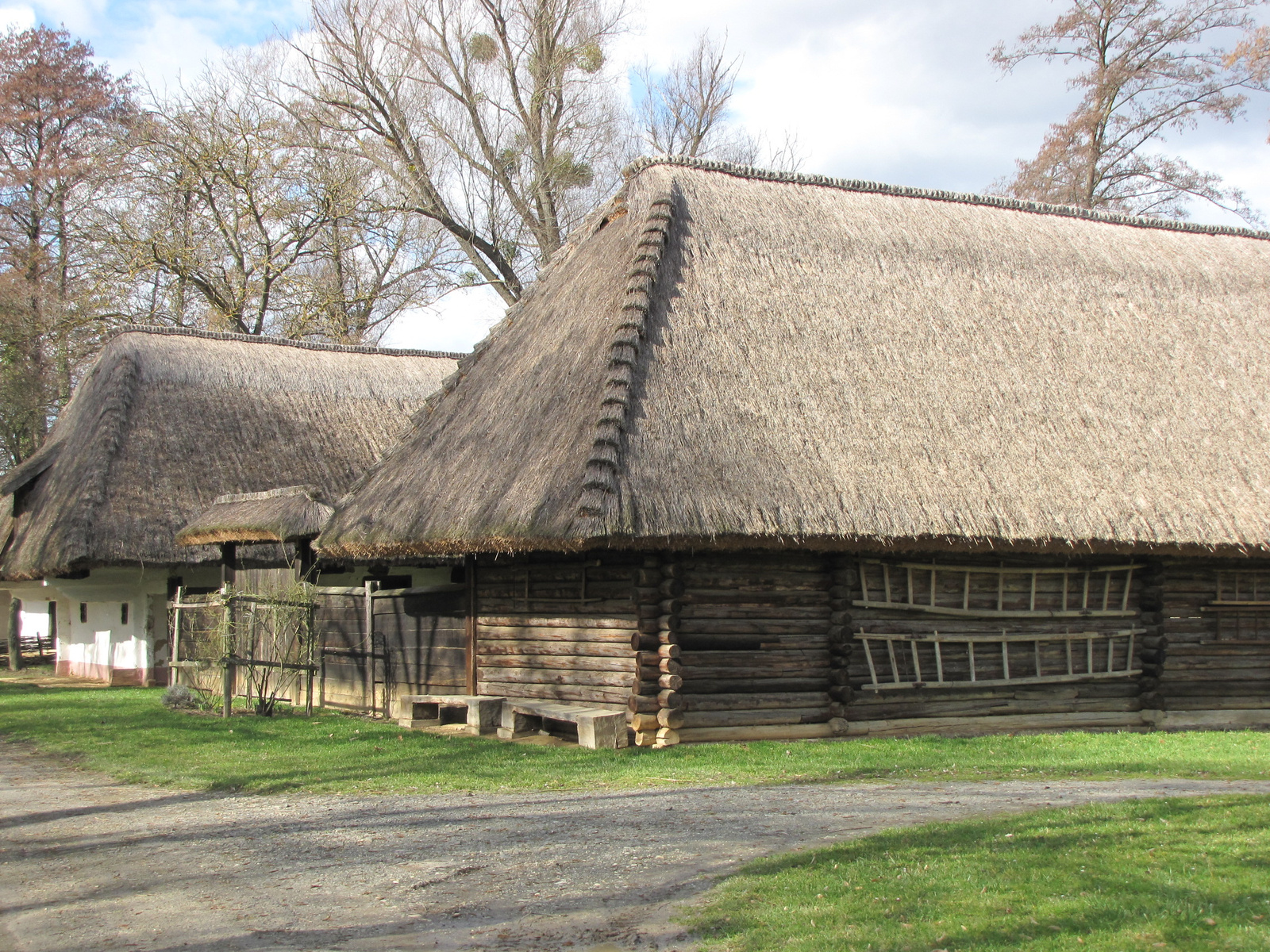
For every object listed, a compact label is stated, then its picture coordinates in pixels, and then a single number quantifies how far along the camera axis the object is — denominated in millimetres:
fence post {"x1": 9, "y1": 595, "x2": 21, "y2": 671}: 25812
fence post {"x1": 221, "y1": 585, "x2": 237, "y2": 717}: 14602
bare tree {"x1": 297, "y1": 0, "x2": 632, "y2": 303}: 31438
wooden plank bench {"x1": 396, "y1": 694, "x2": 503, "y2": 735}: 13516
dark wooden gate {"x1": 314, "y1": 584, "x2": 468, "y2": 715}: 14953
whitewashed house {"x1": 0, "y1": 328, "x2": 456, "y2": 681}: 19828
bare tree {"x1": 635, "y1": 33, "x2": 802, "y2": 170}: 34750
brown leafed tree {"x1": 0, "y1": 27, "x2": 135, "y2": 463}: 32812
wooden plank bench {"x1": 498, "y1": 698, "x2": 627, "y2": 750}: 12086
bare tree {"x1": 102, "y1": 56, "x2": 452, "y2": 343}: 31516
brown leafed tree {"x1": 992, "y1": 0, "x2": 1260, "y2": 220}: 31031
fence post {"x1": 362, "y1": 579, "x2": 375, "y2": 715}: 15680
